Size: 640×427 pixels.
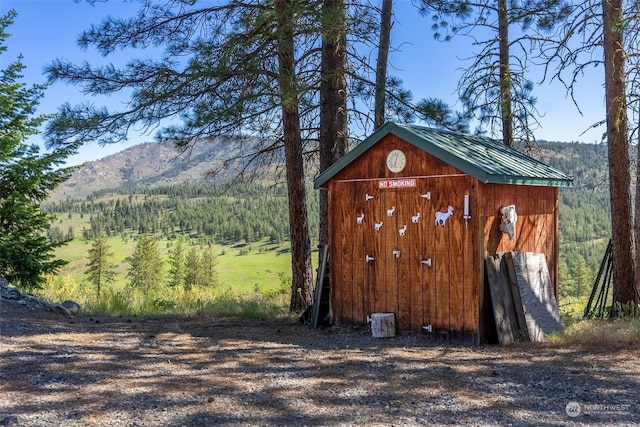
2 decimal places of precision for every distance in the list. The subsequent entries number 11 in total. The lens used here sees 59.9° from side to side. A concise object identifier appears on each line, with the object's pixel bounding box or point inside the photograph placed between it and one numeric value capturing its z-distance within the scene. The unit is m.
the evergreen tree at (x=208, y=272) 58.33
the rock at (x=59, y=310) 9.15
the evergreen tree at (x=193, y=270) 57.47
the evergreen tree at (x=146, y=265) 57.19
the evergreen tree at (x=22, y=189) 13.78
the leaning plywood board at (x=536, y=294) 7.07
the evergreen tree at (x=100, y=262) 46.82
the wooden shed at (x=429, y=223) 6.86
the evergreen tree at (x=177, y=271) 58.72
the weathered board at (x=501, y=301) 6.80
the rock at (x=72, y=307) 9.60
